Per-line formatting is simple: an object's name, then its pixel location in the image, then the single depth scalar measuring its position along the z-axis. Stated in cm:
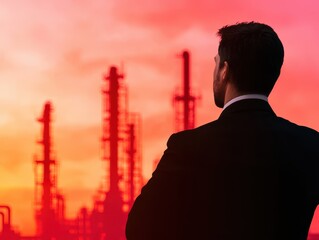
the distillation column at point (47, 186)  3497
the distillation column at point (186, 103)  3008
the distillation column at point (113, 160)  3045
